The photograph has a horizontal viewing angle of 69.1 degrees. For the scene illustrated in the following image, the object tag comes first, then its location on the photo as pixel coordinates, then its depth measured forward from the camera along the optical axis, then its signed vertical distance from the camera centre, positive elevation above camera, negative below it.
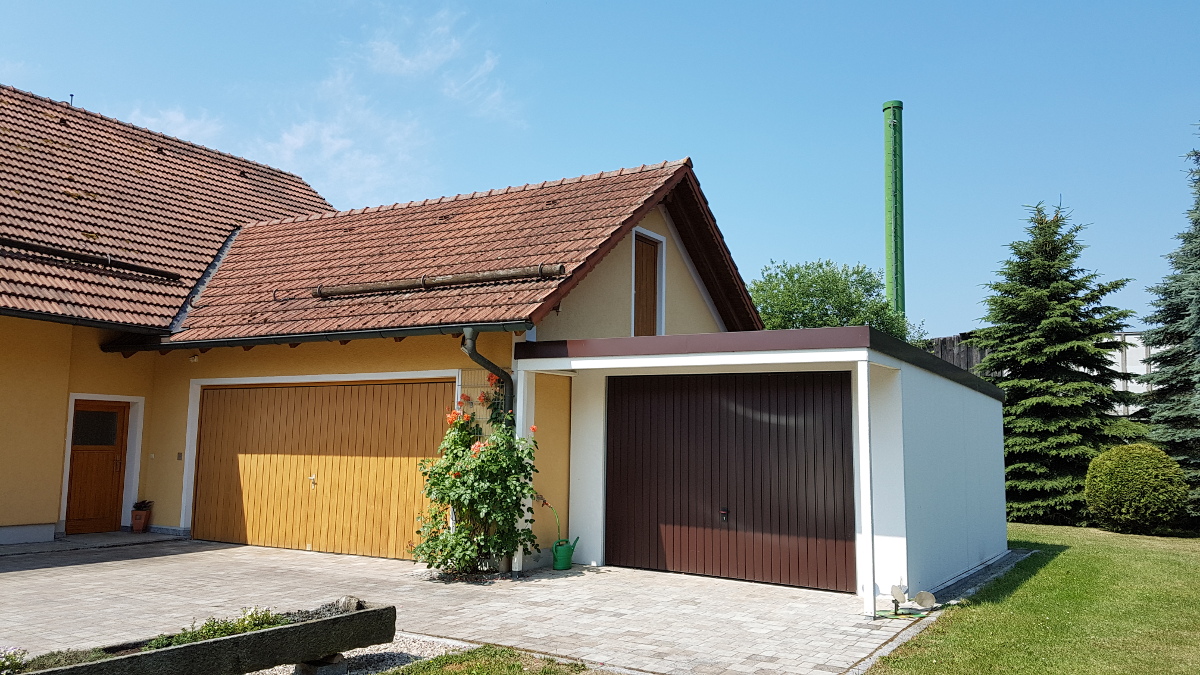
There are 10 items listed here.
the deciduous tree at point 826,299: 28.17 +4.95
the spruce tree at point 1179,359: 17.45 +1.97
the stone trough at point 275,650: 4.68 -1.26
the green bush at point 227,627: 5.11 -1.18
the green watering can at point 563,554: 10.45 -1.34
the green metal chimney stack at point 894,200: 29.48 +8.54
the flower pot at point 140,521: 13.27 -1.31
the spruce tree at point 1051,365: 18.50 +1.92
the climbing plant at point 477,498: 9.57 -0.62
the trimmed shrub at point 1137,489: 15.84 -0.66
